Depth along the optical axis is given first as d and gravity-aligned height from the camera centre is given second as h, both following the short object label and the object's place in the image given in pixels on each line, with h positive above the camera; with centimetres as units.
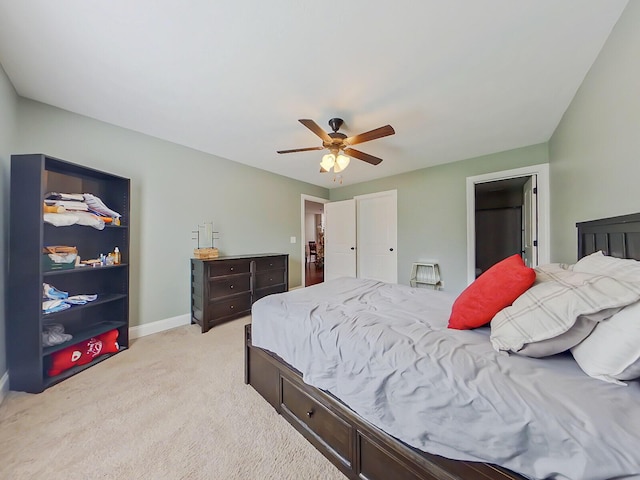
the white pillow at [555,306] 75 -23
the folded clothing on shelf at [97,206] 207 +33
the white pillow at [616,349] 68 -33
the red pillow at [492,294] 108 -26
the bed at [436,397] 64 -55
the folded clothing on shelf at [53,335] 188 -78
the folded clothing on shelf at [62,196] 188 +39
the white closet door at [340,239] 476 +7
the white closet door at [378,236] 429 +13
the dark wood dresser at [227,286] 286 -59
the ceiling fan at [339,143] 201 +96
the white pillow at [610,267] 84 -11
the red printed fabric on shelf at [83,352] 189 -98
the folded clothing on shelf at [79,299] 201 -51
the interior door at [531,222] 304 +28
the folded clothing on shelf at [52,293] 188 -42
